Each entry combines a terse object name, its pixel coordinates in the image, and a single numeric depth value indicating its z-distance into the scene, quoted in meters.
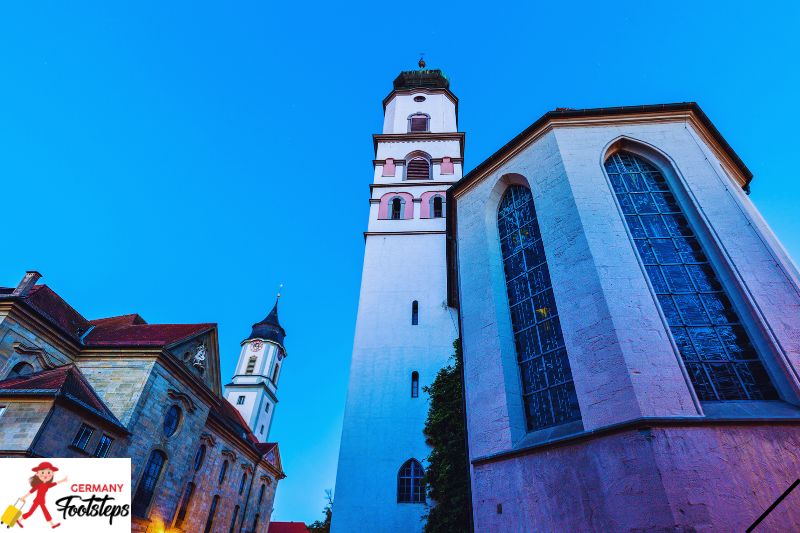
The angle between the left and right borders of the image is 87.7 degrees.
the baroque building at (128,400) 13.16
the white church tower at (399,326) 13.77
